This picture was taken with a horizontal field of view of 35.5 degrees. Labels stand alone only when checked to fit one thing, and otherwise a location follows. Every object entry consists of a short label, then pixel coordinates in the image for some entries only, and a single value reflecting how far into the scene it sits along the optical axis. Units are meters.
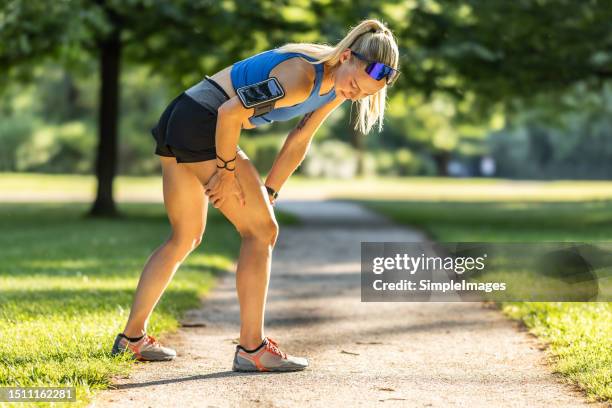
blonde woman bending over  4.55
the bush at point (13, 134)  39.78
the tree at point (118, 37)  14.05
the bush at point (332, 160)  50.41
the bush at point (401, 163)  54.84
